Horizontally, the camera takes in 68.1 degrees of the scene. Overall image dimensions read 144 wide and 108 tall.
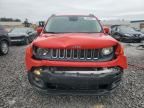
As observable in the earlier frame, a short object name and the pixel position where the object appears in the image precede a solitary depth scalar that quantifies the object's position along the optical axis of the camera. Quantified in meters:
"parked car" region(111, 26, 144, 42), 7.48
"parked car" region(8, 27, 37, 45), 6.80
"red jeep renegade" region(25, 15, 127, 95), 1.81
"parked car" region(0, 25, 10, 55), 4.60
